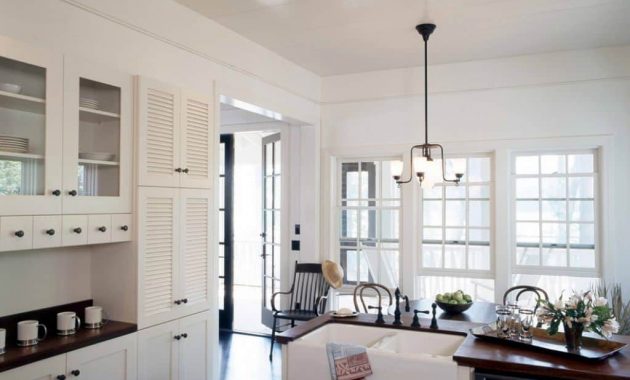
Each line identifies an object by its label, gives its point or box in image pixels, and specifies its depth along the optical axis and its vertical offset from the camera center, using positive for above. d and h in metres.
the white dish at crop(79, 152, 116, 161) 2.67 +0.24
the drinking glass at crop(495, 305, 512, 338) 2.59 -0.64
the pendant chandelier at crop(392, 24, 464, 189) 3.61 +0.25
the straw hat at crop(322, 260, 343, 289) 5.20 -0.77
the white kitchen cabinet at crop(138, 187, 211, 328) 3.00 -0.34
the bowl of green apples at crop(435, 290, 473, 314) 3.70 -0.76
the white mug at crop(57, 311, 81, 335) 2.65 -0.66
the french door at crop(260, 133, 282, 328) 5.77 -0.27
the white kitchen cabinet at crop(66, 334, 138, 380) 2.51 -0.86
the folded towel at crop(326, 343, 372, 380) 2.37 -0.78
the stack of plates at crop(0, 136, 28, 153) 2.27 +0.26
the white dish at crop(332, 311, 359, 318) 3.08 -0.71
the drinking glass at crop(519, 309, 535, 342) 2.55 -0.65
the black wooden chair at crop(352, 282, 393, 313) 5.28 -0.99
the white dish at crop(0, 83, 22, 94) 2.28 +0.52
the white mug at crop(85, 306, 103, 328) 2.81 -0.66
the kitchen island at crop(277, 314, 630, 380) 2.16 -0.73
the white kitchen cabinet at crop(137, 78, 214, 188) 3.00 +0.42
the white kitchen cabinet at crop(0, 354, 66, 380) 2.21 -0.79
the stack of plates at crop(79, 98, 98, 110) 2.66 +0.53
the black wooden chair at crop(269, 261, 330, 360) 5.18 -0.96
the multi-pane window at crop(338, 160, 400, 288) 5.30 -0.23
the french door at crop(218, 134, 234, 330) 6.04 -0.41
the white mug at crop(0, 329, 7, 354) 2.30 -0.65
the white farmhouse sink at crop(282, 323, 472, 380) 2.31 -0.78
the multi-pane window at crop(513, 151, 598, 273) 4.60 -0.09
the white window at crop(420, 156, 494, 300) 4.95 -0.34
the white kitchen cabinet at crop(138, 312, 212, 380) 2.97 -0.96
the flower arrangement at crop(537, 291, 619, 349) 2.36 -0.56
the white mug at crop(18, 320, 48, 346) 2.43 -0.66
